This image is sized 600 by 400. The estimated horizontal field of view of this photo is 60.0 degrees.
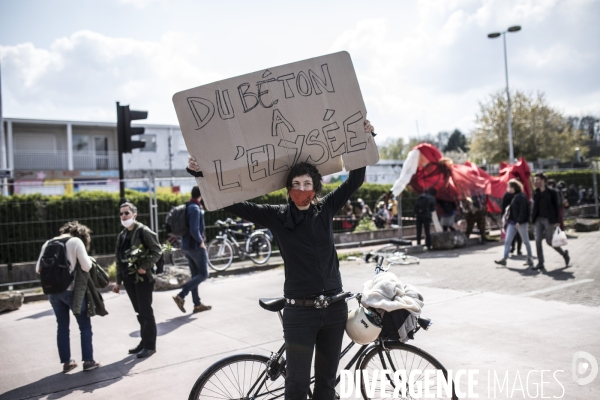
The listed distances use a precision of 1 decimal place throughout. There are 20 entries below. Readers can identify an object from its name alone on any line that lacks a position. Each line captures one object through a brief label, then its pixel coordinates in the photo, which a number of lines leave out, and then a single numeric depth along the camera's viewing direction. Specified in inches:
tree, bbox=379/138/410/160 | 2445.6
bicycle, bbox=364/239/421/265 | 445.6
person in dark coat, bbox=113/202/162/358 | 236.2
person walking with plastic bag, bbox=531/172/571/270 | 385.7
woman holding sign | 123.6
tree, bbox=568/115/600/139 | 2319.1
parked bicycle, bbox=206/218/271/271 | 487.8
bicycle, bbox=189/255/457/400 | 131.7
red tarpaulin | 568.7
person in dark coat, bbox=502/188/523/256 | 479.8
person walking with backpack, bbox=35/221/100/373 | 215.8
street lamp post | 1043.3
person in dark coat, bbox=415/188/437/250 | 547.2
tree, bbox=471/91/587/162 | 1519.4
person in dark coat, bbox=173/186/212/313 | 318.3
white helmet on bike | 130.6
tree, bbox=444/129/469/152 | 3075.8
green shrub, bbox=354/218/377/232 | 674.2
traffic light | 393.7
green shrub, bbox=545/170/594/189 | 1008.9
